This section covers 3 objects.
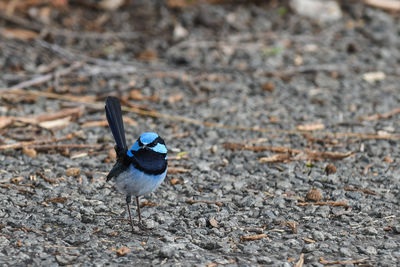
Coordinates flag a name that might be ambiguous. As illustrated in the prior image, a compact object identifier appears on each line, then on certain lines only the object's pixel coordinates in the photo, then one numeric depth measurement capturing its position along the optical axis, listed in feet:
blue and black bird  22.27
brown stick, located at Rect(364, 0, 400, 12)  53.92
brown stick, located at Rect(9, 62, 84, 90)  38.29
